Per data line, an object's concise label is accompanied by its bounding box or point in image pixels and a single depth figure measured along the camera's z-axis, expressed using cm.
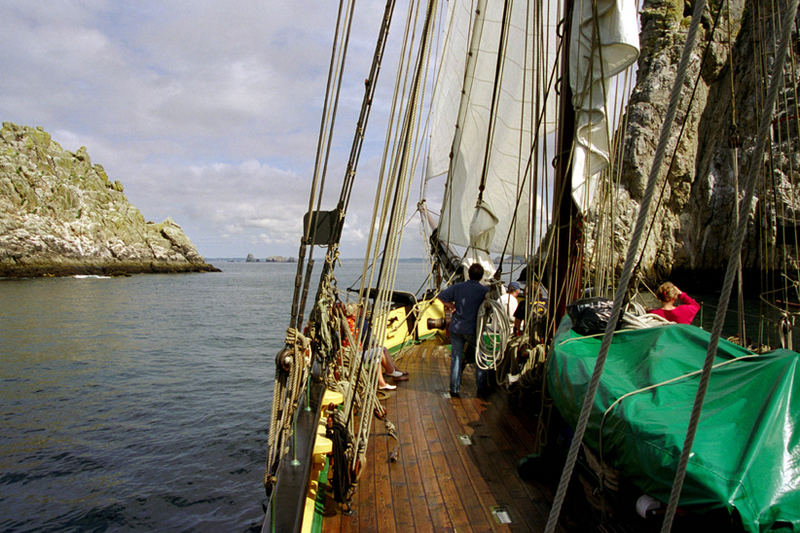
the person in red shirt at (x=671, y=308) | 408
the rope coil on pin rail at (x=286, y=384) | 257
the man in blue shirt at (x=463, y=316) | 483
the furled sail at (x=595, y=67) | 412
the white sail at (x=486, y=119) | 903
